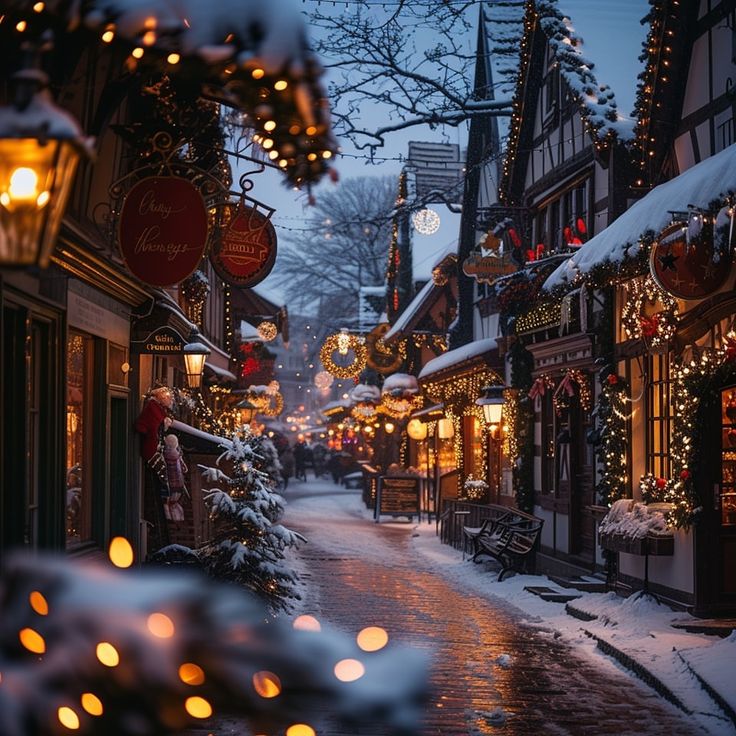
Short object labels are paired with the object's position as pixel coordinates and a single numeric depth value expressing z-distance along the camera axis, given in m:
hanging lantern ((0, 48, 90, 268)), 3.25
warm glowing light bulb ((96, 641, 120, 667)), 2.63
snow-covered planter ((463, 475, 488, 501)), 25.16
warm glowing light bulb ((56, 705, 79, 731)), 2.70
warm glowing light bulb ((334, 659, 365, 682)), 2.77
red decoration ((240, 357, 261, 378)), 37.91
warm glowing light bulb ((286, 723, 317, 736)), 2.88
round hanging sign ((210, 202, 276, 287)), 14.56
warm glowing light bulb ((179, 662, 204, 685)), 2.71
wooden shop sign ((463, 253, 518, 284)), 21.16
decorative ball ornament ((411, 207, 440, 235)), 29.95
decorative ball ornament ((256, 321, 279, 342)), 38.72
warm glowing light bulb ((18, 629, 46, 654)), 2.82
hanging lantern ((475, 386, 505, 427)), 22.33
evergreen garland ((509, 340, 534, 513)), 21.66
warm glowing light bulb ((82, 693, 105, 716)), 2.68
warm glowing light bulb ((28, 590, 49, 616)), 2.83
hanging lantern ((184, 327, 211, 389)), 16.72
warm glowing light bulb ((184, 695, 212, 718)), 2.71
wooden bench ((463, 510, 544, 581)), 19.30
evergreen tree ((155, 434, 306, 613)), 11.63
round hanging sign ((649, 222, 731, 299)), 11.98
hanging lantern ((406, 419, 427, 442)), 35.97
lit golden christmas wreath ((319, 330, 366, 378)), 38.84
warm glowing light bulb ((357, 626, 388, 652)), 3.01
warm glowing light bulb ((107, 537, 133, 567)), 3.37
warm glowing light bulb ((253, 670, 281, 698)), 2.72
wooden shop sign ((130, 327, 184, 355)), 14.04
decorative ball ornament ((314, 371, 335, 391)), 55.22
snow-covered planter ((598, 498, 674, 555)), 13.92
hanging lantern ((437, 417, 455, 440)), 30.28
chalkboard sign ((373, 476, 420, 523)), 32.88
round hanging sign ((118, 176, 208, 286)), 10.51
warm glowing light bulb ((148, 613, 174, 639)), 2.65
